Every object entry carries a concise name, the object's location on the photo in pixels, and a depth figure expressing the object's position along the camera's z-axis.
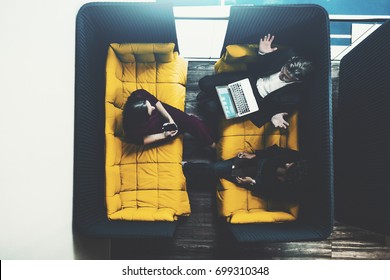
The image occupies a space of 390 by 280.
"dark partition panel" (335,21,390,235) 1.71
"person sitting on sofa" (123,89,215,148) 1.79
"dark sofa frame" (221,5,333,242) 1.73
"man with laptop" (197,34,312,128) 1.94
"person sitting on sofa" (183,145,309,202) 1.79
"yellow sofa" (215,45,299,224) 2.00
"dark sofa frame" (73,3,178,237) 1.70
